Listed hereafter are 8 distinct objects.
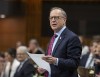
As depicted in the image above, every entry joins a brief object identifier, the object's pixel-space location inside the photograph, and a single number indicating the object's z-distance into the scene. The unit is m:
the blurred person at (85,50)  12.96
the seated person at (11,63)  11.41
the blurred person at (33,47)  14.68
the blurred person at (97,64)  9.17
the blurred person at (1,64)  10.39
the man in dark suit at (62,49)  6.44
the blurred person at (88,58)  10.21
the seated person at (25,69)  10.34
